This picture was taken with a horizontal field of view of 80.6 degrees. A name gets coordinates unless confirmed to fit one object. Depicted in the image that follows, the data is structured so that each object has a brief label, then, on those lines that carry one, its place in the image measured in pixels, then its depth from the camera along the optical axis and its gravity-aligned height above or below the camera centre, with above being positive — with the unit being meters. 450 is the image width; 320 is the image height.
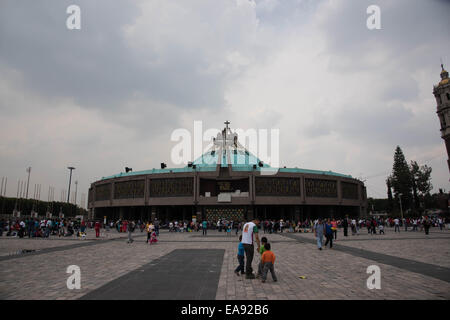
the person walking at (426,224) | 24.06 -1.58
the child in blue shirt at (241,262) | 8.07 -1.66
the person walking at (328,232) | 14.72 -1.41
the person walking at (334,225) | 17.80 -1.27
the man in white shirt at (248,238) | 8.01 -0.94
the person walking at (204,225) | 26.78 -1.79
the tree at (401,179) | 63.06 +6.44
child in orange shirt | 7.20 -1.50
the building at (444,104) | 56.78 +22.18
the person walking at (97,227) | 23.99 -1.77
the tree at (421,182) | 64.12 +5.83
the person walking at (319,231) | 14.38 -1.34
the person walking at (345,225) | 22.74 -1.56
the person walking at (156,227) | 25.09 -1.85
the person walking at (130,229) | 18.66 -1.51
